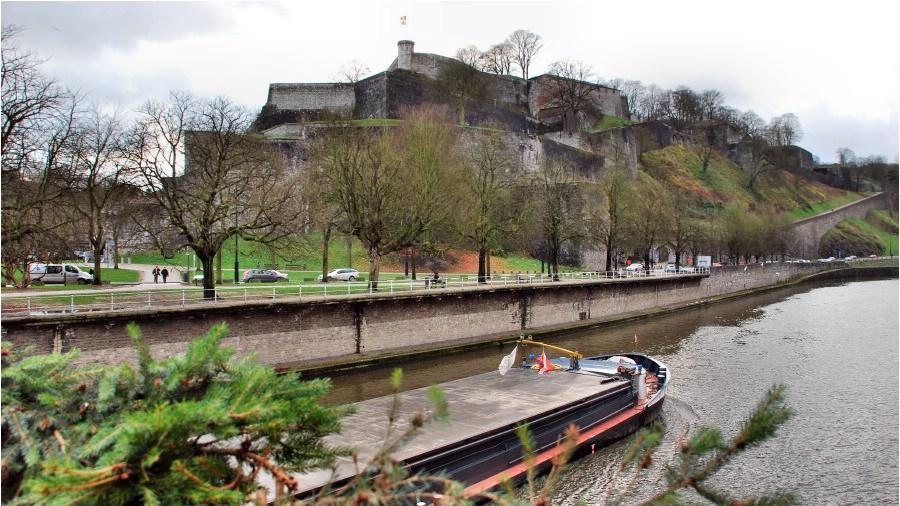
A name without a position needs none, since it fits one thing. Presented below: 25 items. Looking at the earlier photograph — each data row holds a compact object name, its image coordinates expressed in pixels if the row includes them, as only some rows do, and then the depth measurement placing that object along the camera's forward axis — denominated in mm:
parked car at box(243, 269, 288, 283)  34556
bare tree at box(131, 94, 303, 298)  23906
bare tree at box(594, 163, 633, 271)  48406
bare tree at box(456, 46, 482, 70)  89944
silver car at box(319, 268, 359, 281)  39688
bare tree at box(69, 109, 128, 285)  28172
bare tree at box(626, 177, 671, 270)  52791
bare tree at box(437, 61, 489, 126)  67750
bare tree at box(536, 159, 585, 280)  42969
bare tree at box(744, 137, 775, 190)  110625
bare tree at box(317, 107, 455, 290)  30141
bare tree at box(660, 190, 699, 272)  61312
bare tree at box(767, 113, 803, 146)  135500
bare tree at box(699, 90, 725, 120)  123125
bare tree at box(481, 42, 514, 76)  93875
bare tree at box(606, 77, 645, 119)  118500
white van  30391
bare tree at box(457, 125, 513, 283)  35688
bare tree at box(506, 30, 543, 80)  96000
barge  10758
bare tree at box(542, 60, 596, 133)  84188
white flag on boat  16203
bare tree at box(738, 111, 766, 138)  128888
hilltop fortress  59750
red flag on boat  17422
